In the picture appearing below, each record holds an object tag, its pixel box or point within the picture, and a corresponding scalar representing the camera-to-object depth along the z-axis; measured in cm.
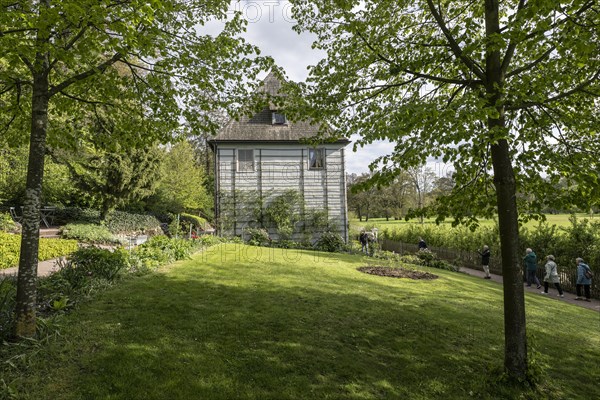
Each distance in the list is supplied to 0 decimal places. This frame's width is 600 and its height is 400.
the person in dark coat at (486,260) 1759
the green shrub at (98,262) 791
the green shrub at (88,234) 1700
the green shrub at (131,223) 2112
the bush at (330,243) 1927
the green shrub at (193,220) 2731
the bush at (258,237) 1920
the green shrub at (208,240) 1499
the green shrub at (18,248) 1080
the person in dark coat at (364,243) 1975
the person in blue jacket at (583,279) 1324
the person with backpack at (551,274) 1438
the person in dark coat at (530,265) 1560
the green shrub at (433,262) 1839
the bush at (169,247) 1121
